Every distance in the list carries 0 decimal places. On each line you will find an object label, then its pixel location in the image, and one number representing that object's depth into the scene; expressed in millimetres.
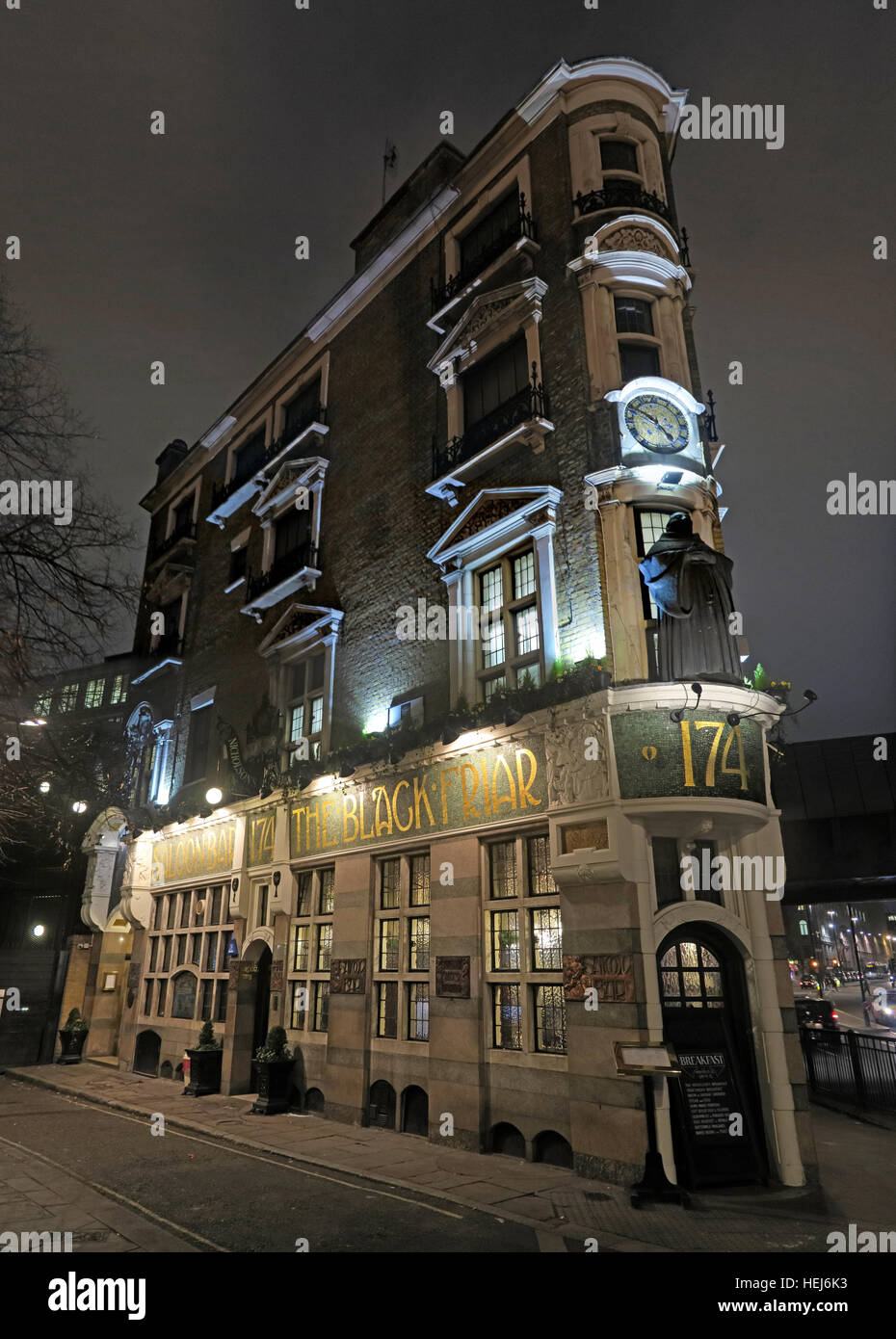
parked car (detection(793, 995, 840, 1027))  27988
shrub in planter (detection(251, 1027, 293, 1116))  14727
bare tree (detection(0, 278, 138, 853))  9312
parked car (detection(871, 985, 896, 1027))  39375
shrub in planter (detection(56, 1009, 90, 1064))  22281
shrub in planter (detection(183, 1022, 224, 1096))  16734
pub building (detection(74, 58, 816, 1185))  10664
